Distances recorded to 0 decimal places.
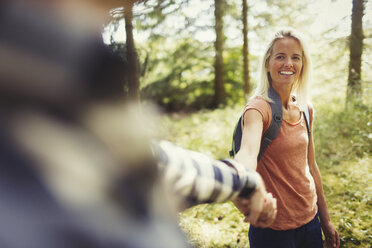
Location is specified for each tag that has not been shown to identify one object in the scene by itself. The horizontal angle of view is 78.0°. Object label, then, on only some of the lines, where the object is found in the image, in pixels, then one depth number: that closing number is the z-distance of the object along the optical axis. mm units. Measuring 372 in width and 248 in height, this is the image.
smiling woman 1696
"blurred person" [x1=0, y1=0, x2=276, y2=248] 642
